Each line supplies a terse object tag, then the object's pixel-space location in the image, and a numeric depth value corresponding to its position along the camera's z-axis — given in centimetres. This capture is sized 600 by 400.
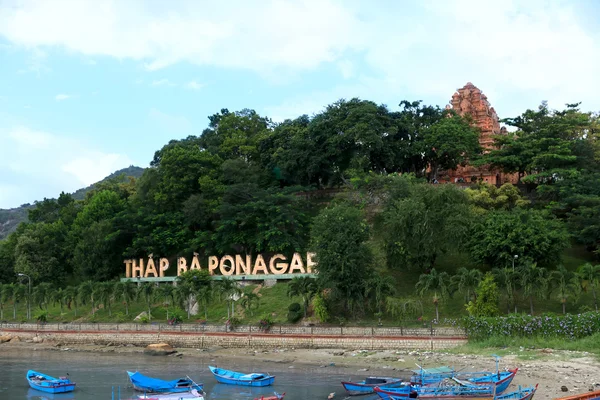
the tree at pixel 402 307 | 5484
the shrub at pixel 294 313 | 5941
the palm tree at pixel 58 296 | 7181
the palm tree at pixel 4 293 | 7594
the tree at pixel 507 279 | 5409
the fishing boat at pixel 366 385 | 3953
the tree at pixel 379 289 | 5606
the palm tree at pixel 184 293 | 6431
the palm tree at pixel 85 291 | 7075
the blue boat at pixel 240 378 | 4308
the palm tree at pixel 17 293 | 7481
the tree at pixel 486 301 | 5272
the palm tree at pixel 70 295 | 7150
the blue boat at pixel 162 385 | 4109
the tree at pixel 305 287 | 5941
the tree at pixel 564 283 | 5272
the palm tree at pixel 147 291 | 6725
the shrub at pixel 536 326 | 4841
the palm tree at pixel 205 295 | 6400
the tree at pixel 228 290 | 6406
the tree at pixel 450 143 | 8131
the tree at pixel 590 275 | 5281
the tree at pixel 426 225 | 6131
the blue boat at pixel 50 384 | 4338
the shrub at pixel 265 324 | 5794
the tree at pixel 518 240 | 5925
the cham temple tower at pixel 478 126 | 8720
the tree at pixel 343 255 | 5666
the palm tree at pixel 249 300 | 6225
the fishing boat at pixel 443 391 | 3572
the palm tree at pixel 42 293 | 7306
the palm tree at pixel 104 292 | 7000
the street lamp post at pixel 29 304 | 7438
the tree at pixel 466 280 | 5438
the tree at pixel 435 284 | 5488
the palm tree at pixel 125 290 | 6881
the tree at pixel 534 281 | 5297
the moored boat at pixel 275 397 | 3675
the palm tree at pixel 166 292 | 6594
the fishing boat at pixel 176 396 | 3856
